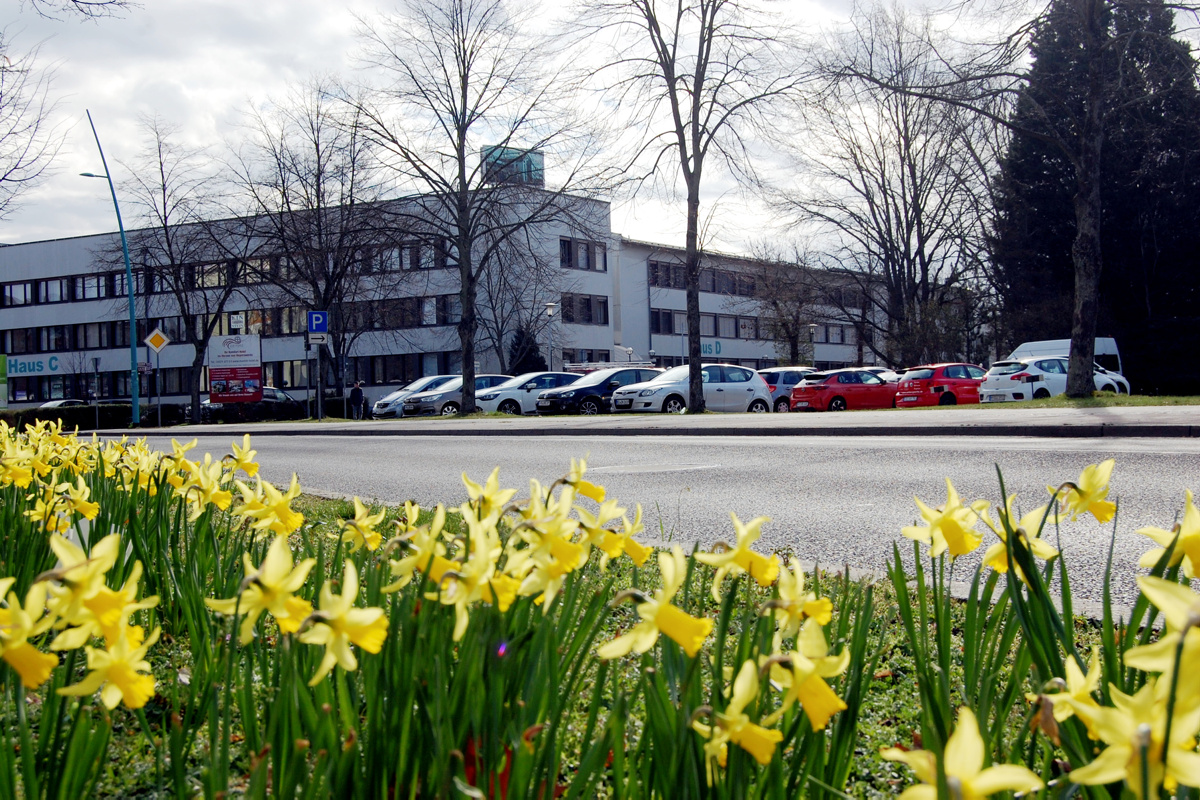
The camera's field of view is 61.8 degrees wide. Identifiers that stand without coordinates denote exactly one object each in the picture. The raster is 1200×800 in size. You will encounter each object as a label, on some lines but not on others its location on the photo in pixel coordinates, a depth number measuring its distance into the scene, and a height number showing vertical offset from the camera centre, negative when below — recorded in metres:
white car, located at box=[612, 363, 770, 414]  25.98 -0.28
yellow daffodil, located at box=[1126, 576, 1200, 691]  0.69 -0.18
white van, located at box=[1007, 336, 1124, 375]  30.42 +0.72
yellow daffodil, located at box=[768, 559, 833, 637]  1.21 -0.28
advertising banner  36.25 +0.93
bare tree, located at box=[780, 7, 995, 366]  37.62 +5.60
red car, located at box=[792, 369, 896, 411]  29.45 -0.44
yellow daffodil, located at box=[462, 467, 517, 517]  1.51 -0.17
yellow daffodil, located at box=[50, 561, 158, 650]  1.06 -0.24
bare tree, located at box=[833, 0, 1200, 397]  18.89 +5.61
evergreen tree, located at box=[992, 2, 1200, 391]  34.28 +4.92
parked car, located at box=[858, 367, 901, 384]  32.05 +0.09
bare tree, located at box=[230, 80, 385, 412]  31.33 +5.53
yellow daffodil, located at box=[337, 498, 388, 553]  1.84 -0.26
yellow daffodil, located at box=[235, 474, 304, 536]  1.85 -0.23
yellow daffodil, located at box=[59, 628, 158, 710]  1.08 -0.31
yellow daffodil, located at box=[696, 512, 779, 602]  1.17 -0.21
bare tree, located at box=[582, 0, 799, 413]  23.34 +6.72
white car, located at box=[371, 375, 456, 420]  35.22 -0.35
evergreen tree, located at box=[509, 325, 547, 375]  52.16 +1.68
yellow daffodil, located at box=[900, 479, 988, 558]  1.52 -0.24
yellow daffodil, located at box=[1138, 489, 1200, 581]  1.19 -0.20
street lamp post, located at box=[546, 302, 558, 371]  54.44 +2.72
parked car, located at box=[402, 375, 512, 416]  33.91 -0.48
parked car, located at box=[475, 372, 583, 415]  33.28 -0.23
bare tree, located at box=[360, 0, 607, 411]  27.42 +5.62
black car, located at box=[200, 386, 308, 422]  37.78 -0.78
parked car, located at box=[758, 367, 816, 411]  31.83 -0.07
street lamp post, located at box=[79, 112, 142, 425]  32.59 +3.08
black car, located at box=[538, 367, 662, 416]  29.14 -0.29
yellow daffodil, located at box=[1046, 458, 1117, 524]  1.62 -0.20
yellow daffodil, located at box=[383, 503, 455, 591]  1.29 -0.22
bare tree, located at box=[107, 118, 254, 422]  35.19 +5.08
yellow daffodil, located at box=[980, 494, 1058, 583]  1.56 -0.27
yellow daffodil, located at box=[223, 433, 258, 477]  2.54 -0.18
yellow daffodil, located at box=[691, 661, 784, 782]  1.06 -0.38
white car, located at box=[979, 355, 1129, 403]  26.02 -0.14
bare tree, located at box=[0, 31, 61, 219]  12.51 +2.79
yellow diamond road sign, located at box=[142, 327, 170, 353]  28.53 +1.51
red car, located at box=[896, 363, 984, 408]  28.91 -0.29
